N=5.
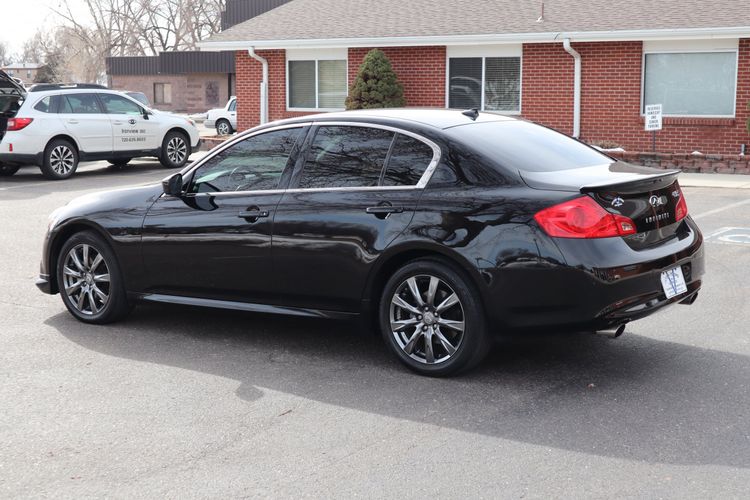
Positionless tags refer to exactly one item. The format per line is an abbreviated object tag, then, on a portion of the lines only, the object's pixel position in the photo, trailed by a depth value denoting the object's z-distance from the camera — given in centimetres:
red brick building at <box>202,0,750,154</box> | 2036
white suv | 1847
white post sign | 1961
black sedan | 564
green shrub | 2295
